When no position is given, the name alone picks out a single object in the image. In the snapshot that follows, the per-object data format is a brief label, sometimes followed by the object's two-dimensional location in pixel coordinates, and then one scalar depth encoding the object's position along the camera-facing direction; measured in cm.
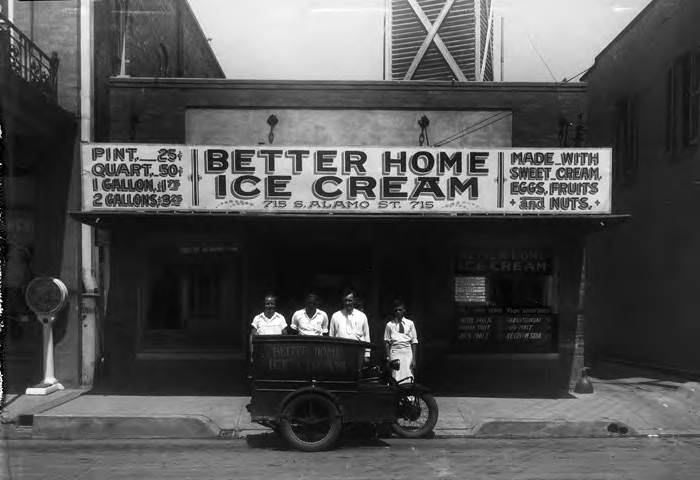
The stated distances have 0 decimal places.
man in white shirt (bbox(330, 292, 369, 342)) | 1055
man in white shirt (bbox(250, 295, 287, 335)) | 1049
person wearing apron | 1054
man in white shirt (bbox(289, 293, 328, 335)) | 1064
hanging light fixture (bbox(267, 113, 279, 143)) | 1290
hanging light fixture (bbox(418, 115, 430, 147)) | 1292
